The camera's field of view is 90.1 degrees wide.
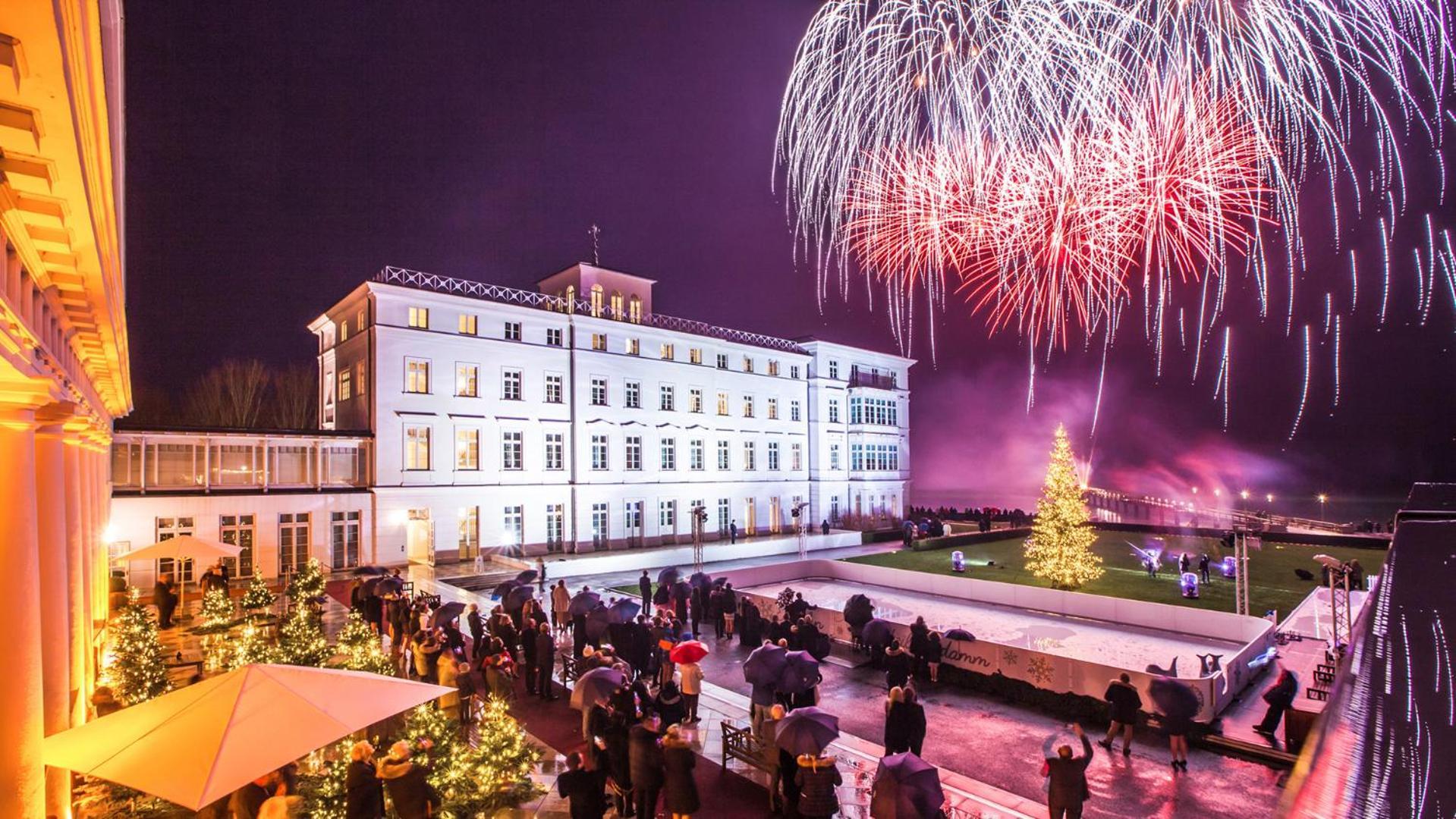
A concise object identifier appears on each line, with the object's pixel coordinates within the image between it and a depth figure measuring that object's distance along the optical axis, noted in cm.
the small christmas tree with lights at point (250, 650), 1207
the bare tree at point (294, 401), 5581
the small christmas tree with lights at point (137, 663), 1127
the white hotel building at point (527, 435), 2820
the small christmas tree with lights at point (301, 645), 1230
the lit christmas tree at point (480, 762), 814
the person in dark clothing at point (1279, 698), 1166
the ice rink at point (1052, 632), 1781
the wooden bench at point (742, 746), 1005
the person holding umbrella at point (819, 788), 803
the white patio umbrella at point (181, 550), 1805
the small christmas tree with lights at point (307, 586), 1834
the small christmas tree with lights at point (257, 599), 1862
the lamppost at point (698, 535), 2796
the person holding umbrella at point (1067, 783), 819
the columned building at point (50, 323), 332
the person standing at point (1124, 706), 1127
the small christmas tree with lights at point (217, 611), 1670
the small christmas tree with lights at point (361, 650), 1173
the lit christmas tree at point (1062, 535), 2481
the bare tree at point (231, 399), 5441
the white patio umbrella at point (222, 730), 589
